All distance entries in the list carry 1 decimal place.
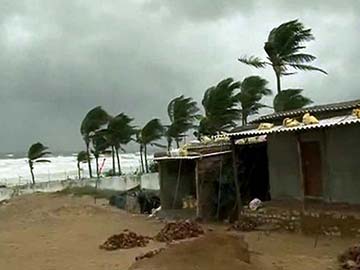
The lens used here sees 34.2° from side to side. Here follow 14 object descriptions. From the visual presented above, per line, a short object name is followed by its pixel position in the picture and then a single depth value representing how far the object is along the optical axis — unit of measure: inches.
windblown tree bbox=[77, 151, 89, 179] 2050.9
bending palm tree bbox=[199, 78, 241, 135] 1154.7
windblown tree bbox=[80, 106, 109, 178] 1748.3
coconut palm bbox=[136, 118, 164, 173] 1649.9
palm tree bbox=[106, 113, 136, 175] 1723.7
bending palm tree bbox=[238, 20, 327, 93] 933.8
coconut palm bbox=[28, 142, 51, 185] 1822.1
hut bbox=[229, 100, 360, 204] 530.3
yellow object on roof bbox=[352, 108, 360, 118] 514.0
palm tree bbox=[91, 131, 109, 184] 1756.9
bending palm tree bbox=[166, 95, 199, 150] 1424.7
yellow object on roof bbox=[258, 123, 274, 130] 597.1
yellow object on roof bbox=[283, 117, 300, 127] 563.5
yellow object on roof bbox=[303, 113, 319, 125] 543.8
